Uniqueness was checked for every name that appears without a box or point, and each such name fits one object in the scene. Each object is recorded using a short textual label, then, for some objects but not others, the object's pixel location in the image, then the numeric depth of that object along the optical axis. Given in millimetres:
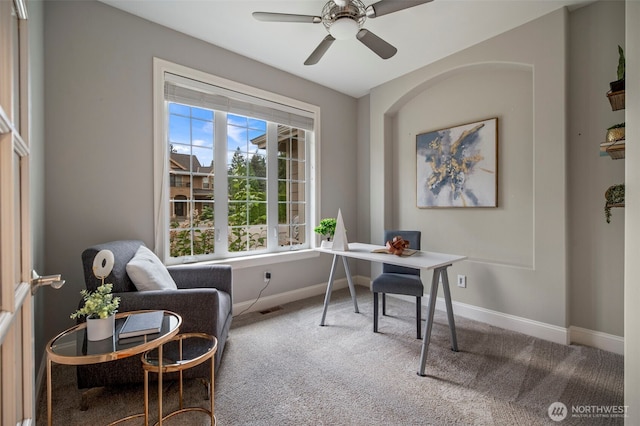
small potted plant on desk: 2971
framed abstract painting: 2891
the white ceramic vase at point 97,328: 1254
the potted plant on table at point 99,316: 1256
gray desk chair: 2500
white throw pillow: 1747
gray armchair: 1631
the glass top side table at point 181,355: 1331
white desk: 2018
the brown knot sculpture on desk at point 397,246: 2443
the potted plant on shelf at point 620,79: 1667
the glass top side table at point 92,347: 1124
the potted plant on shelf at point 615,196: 1878
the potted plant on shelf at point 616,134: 1643
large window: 2686
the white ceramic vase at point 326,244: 2869
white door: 764
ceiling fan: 1885
